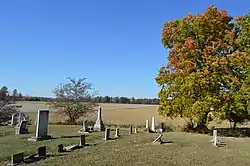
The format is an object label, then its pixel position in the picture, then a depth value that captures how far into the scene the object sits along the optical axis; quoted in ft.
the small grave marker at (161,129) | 63.45
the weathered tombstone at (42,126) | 44.29
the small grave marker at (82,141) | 38.05
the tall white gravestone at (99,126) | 62.17
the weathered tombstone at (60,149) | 33.10
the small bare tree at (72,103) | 90.04
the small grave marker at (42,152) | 29.87
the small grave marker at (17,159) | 26.93
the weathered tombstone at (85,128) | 57.35
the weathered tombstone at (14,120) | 70.09
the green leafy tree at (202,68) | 59.29
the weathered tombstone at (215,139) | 42.12
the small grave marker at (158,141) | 41.48
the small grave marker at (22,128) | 50.95
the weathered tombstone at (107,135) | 44.98
